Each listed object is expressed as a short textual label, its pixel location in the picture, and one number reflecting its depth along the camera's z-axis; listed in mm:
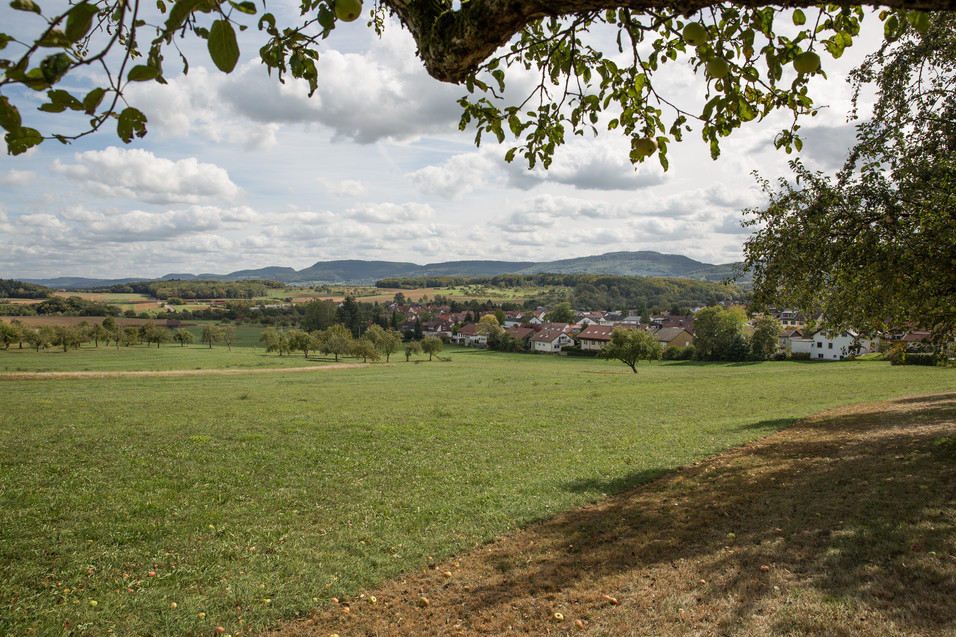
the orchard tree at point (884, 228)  8977
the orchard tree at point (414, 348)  73375
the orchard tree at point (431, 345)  71125
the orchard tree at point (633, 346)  47688
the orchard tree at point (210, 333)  82375
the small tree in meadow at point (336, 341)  67375
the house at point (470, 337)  113062
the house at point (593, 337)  88125
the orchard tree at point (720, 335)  65875
